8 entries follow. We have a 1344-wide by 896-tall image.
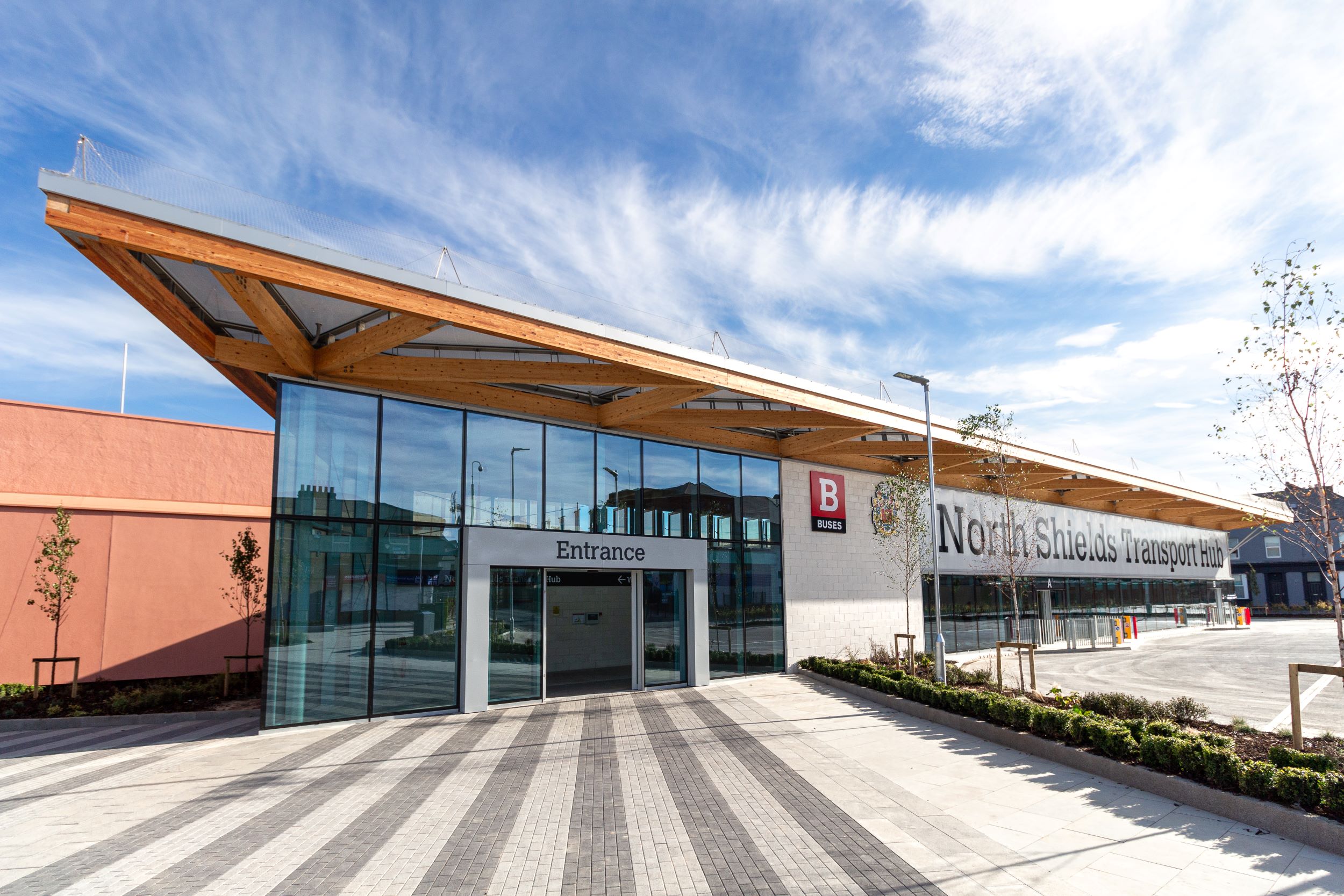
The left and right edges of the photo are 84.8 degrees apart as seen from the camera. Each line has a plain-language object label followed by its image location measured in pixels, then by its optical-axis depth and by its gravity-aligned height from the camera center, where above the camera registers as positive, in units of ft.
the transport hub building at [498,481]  35.65 +5.75
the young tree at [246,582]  55.67 -1.31
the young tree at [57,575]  50.06 -0.48
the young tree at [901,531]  63.21 +2.30
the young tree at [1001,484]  53.88 +7.12
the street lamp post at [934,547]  48.49 +0.65
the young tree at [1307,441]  30.91 +4.69
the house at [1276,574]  183.62 -5.63
